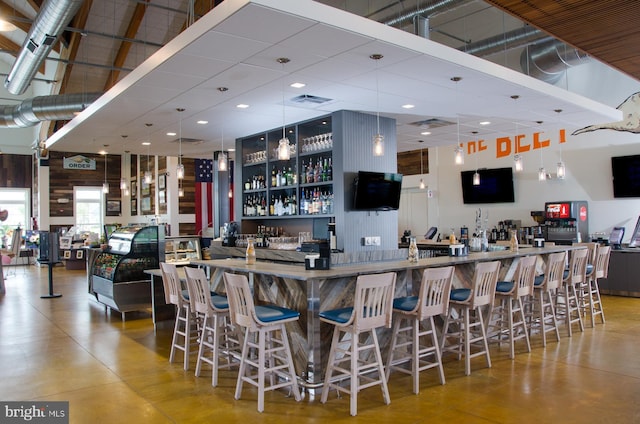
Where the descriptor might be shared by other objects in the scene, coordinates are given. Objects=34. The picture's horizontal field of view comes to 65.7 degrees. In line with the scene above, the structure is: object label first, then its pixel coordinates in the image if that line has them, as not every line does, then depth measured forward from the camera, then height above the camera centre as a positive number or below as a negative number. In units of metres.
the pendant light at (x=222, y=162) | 6.67 +0.89
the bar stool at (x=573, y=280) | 6.10 -0.78
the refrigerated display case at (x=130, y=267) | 7.21 -0.56
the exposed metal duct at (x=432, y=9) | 6.69 +2.95
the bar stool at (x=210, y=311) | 4.34 -0.74
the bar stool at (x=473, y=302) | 4.54 -0.75
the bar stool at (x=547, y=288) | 5.66 -0.80
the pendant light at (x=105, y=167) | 17.20 +2.19
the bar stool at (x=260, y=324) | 3.77 -0.76
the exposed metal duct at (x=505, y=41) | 7.39 +2.77
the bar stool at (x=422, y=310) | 4.05 -0.73
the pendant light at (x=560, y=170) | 7.93 +0.79
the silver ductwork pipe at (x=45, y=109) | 9.63 +2.53
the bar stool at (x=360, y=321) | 3.66 -0.74
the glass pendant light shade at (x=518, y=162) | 7.75 +0.91
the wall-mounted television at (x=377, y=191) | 6.25 +0.42
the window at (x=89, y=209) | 16.80 +0.75
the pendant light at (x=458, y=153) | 6.37 +0.89
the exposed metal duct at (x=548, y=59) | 7.50 +2.49
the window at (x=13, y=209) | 16.25 +0.79
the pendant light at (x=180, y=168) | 7.37 +0.90
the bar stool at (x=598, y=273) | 6.44 -0.74
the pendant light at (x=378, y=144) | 5.20 +0.84
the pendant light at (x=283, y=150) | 5.27 +0.82
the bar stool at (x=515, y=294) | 5.09 -0.77
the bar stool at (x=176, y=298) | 4.76 -0.70
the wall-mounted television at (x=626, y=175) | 8.96 +0.77
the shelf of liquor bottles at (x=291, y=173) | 6.76 +0.79
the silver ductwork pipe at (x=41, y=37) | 6.34 +2.84
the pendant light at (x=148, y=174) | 8.12 +0.93
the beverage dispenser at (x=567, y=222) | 9.34 -0.06
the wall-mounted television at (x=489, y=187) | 11.05 +0.78
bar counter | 4.07 -0.59
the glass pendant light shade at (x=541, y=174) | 8.28 +0.76
